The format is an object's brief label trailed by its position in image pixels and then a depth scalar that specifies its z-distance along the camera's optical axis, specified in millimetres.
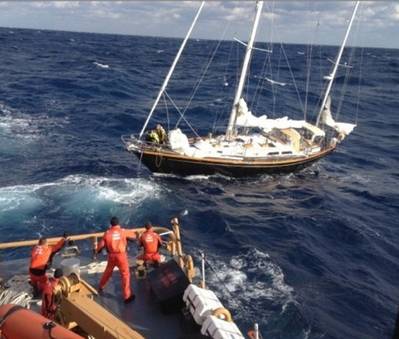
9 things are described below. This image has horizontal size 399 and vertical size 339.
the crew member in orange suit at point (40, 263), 13383
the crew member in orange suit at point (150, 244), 14500
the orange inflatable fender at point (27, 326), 9156
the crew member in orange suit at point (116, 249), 12758
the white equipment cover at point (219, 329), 10018
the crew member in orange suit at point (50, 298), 11250
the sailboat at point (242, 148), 32094
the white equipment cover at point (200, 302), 11117
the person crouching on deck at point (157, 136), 32406
